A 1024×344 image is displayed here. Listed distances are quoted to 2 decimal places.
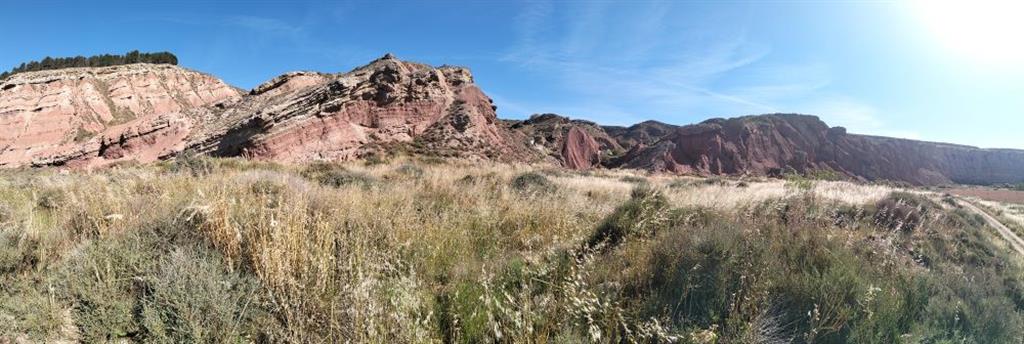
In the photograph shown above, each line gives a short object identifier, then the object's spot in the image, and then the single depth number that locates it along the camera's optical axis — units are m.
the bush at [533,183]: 10.24
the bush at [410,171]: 12.92
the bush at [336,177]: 9.83
